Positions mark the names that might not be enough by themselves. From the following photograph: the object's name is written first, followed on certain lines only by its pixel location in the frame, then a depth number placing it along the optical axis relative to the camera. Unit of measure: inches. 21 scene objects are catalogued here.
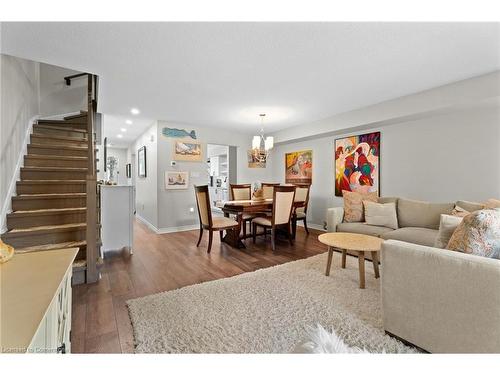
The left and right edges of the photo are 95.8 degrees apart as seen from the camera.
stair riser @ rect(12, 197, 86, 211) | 103.1
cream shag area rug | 56.9
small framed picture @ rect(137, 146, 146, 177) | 218.2
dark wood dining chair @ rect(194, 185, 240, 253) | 129.3
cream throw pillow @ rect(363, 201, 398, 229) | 124.2
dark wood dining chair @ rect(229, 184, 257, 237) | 187.6
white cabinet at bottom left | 20.1
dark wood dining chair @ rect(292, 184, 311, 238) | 175.2
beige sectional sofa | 45.0
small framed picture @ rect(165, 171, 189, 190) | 183.9
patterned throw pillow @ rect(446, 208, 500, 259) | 51.3
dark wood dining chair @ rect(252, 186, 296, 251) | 133.6
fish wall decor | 182.4
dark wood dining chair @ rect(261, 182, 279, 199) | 198.4
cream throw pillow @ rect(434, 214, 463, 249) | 66.9
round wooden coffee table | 86.0
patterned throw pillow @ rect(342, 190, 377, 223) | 135.3
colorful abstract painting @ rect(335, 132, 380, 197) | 157.1
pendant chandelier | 154.5
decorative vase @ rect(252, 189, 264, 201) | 169.5
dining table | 140.2
